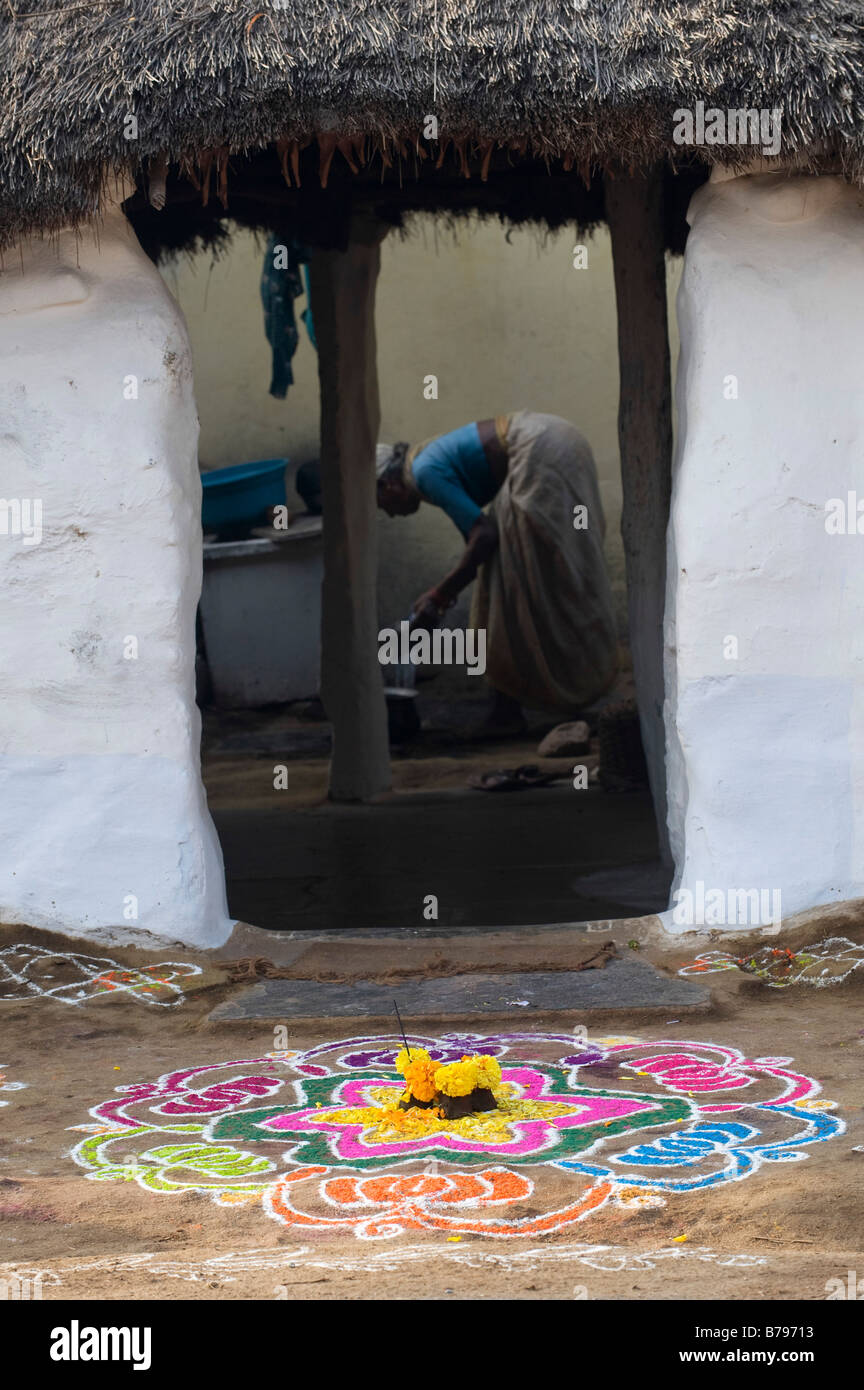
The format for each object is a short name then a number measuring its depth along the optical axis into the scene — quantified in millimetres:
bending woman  9586
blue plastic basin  10664
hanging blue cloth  8055
